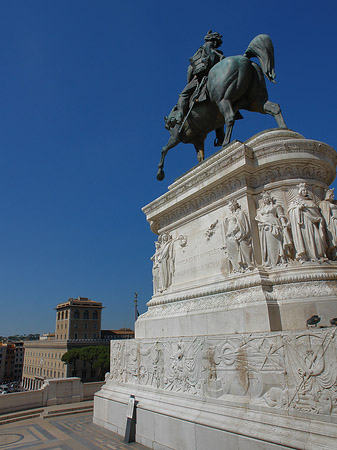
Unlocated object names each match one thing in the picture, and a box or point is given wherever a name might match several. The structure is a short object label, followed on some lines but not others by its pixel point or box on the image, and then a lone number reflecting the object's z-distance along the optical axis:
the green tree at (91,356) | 64.50
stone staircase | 10.74
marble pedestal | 4.99
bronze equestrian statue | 8.97
